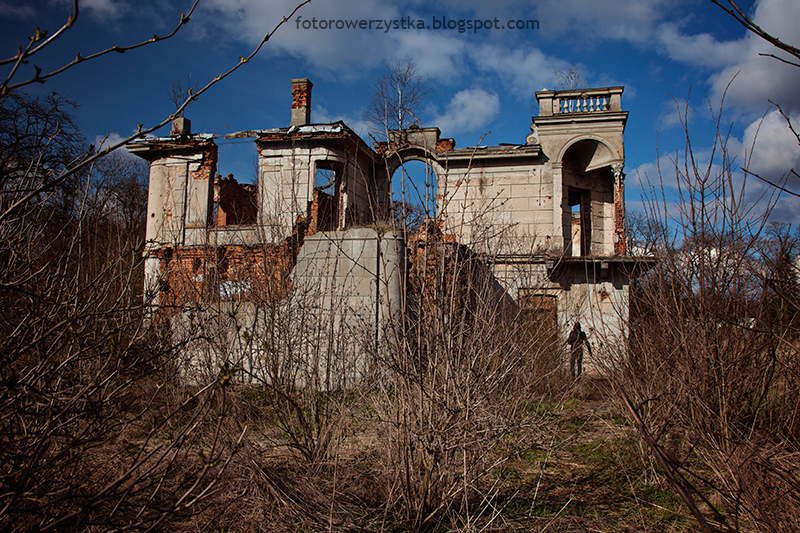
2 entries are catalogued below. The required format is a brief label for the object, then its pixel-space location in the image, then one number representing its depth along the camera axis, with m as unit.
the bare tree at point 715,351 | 4.06
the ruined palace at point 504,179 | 14.83
